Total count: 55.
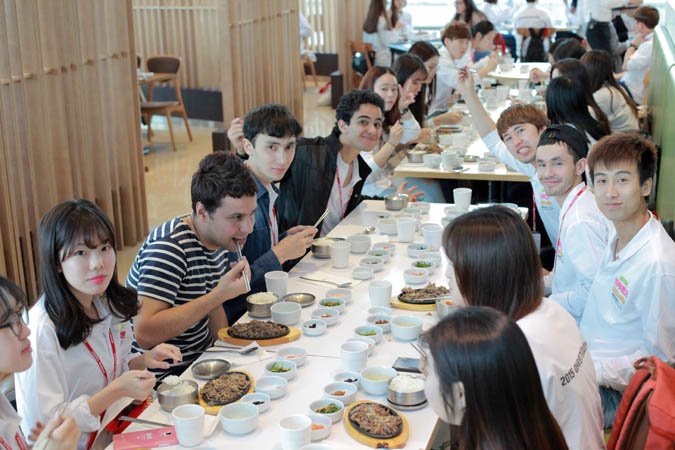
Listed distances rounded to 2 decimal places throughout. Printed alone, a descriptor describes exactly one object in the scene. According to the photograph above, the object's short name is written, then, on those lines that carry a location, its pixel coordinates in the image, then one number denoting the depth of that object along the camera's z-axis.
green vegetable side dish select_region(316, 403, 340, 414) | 2.08
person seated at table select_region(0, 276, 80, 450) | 1.80
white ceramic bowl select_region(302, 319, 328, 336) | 2.58
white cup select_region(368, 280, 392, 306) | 2.79
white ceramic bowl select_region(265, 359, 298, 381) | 2.27
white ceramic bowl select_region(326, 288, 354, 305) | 2.89
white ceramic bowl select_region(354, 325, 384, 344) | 2.54
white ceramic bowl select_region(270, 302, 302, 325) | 2.68
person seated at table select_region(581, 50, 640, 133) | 5.48
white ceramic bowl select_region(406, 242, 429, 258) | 3.35
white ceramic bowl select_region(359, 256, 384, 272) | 3.21
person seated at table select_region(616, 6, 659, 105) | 7.43
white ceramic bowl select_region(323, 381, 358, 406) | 2.13
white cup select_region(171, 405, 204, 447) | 1.93
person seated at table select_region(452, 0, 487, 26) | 11.16
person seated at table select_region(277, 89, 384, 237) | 3.94
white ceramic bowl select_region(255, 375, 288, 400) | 2.17
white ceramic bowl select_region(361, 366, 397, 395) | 2.18
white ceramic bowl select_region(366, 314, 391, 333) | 2.66
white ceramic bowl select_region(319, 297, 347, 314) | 2.84
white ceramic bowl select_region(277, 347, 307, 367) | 2.36
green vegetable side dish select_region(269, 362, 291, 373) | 2.32
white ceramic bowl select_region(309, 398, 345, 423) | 2.04
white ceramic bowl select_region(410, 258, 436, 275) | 3.15
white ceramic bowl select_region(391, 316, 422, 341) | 2.54
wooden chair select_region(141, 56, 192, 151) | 8.54
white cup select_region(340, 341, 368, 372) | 2.31
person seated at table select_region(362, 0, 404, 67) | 10.61
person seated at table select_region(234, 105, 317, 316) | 3.38
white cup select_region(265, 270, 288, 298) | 2.91
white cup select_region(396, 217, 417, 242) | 3.55
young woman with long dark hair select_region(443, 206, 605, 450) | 1.90
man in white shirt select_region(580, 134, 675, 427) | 2.42
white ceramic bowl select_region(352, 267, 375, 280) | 3.12
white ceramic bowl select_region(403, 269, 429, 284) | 3.03
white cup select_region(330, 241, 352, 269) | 3.24
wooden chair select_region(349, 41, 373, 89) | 10.31
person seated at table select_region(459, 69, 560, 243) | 3.72
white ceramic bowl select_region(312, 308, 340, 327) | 2.66
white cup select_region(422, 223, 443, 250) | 3.45
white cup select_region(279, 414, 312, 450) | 1.88
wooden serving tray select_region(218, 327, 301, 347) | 2.53
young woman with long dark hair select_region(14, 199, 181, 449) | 2.08
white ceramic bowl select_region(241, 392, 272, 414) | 2.11
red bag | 1.79
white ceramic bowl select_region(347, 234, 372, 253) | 3.46
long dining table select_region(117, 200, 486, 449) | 1.98
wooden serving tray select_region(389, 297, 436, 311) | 2.79
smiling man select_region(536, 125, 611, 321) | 2.91
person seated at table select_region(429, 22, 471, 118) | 7.34
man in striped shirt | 2.57
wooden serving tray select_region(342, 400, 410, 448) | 1.93
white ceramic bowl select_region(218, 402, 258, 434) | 1.98
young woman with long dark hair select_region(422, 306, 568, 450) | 1.40
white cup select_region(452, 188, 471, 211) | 4.02
